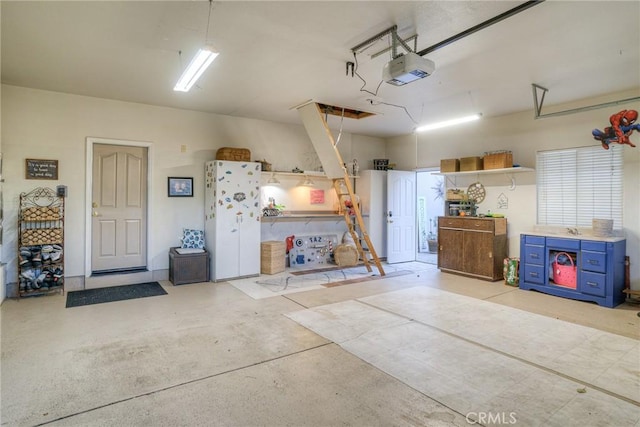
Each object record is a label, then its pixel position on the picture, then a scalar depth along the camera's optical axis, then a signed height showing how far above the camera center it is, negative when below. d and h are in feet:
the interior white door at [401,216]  26.18 -0.08
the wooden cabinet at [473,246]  20.24 -1.86
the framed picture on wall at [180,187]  20.39 +1.65
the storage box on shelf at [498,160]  19.67 +3.16
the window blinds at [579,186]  17.25 +1.59
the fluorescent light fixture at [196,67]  10.91 +5.09
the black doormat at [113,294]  15.88 -3.91
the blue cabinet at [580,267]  15.58 -2.46
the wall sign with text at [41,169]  16.72 +2.20
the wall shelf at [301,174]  23.11 +2.84
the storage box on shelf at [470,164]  21.11 +3.17
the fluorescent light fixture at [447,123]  17.84 +5.02
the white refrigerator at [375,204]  26.22 +0.82
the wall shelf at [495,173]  19.58 +2.62
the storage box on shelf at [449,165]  22.22 +3.24
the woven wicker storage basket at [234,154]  20.36 +3.59
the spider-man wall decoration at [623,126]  14.61 +3.83
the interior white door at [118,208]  18.81 +0.34
